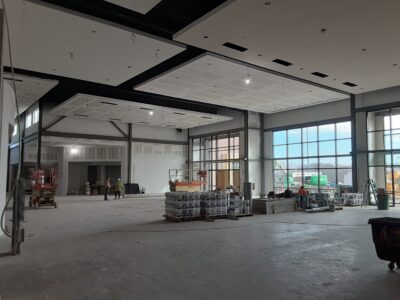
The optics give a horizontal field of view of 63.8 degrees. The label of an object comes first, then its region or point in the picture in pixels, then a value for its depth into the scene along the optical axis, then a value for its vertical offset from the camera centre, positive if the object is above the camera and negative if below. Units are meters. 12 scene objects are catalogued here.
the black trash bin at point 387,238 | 5.43 -1.09
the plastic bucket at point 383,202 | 15.48 -1.31
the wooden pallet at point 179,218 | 11.27 -1.61
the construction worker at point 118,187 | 22.47 -0.94
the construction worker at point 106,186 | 21.15 -0.82
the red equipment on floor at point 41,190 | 15.77 -0.83
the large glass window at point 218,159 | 26.11 +1.29
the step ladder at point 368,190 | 17.17 -0.84
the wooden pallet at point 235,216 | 12.08 -1.63
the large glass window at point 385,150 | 17.19 +1.37
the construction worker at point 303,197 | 15.24 -1.08
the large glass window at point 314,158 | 19.66 +1.08
